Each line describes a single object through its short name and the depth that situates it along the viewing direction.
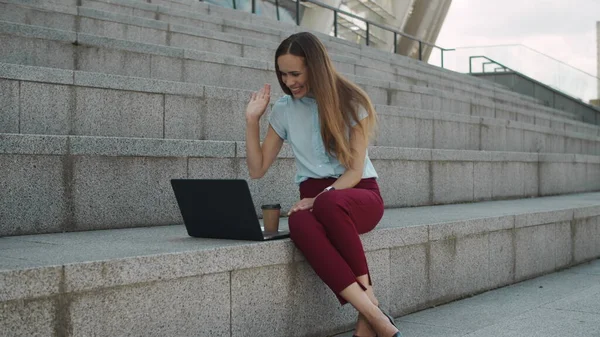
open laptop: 3.64
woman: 3.67
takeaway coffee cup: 3.96
